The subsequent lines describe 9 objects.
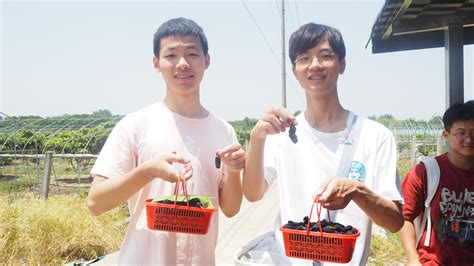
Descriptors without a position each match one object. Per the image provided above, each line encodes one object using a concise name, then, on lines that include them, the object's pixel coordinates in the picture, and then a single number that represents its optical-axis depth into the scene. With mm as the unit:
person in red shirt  2338
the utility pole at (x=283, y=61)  18469
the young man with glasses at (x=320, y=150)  1827
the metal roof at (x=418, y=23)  3676
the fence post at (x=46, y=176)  7670
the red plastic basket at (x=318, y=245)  1582
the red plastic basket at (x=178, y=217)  1706
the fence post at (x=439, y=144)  7084
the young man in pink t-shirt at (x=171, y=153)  1812
